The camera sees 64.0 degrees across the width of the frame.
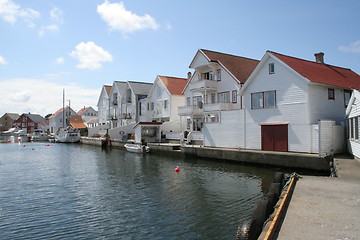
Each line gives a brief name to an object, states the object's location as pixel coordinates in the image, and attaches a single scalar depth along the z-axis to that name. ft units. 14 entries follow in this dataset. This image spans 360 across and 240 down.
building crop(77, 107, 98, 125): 341.37
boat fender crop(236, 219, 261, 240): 22.37
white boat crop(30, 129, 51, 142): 252.42
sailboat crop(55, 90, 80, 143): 216.33
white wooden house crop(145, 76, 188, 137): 146.10
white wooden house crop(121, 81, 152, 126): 187.01
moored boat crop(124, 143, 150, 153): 124.77
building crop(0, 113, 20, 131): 437.99
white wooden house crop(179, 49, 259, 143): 99.91
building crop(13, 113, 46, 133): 418.51
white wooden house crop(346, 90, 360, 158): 59.88
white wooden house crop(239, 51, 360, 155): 72.33
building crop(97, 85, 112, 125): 227.40
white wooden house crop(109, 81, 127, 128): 208.12
